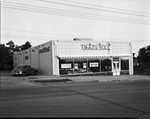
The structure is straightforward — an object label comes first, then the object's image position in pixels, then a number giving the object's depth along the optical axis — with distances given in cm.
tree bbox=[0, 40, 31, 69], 5919
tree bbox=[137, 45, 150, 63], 7018
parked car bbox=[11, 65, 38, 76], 3027
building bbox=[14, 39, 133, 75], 2959
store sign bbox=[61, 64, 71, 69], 2964
